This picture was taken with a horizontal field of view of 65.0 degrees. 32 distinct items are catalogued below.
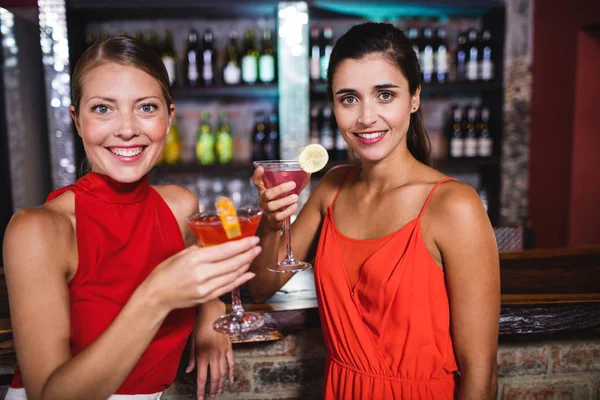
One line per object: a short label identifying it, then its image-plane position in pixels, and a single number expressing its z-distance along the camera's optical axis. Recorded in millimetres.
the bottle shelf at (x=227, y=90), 3197
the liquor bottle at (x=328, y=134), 3477
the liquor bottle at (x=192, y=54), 3441
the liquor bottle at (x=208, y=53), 3441
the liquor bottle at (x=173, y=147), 3459
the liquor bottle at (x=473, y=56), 3402
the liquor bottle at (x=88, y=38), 3295
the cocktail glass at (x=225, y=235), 967
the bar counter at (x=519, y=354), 1484
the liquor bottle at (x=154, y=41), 3371
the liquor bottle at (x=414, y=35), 3514
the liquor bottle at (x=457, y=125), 3678
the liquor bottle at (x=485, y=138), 3462
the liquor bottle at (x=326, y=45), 3346
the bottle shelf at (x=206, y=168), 3271
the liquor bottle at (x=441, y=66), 3389
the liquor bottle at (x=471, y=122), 3646
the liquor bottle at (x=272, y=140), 3567
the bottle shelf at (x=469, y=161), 3434
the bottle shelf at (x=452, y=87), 3289
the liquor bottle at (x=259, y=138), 3596
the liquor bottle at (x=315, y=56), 3297
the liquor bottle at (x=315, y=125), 3513
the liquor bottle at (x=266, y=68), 3258
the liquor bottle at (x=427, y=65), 3408
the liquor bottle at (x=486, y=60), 3402
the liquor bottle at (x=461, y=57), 3482
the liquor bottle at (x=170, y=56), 3305
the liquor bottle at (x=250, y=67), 3273
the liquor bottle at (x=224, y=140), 3547
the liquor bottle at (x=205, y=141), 3590
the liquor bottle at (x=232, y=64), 3336
